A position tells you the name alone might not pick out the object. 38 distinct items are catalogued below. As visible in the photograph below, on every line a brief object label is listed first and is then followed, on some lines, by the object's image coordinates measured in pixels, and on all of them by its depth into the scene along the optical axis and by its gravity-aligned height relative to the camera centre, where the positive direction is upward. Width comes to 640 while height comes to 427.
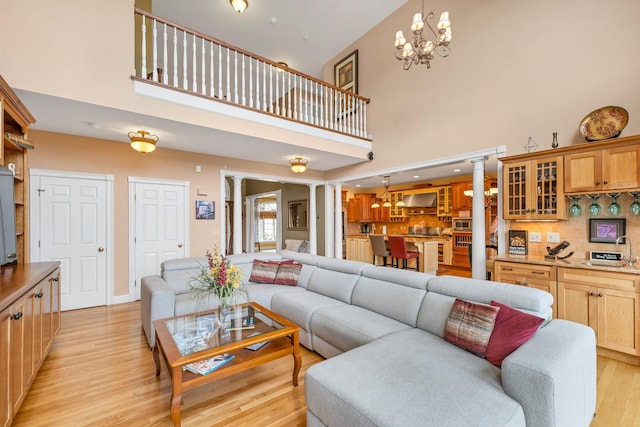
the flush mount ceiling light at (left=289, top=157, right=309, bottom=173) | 5.10 +0.92
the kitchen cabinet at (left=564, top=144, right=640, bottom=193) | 2.70 +0.43
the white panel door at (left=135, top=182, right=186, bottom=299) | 4.74 -0.15
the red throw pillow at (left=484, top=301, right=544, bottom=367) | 1.63 -0.71
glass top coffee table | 1.75 -0.92
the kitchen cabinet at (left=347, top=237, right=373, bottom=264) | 8.16 -1.03
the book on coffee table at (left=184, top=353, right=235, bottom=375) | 1.86 -1.01
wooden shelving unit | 2.72 +0.58
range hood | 8.17 +0.42
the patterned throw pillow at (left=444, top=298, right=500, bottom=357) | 1.81 -0.75
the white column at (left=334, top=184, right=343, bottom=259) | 7.05 -0.34
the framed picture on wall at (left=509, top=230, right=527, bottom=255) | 3.60 -0.37
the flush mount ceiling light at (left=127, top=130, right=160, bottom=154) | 3.72 +1.00
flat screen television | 2.34 -0.01
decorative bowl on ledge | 2.87 +0.94
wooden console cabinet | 1.57 -0.75
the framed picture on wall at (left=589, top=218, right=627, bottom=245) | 2.97 -0.18
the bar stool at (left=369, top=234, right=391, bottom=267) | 7.01 -0.78
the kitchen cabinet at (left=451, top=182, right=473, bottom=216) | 7.34 +0.41
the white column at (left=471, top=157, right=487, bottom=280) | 4.03 -0.16
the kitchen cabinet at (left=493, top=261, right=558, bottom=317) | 2.98 -0.69
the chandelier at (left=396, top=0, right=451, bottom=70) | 2.68 +1.78
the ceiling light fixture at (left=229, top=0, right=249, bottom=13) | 3.71 +2.80
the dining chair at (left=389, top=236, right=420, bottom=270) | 6.54 -0.82
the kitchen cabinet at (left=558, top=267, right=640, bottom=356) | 2.50 -0.86
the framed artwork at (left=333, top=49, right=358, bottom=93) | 6.29 +3.31
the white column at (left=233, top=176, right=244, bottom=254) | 5.88 -0.05
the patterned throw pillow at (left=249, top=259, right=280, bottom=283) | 3.89 -0.78
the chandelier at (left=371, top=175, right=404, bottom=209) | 8.70 +0.42
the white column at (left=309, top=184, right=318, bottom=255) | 7.34 -0.26
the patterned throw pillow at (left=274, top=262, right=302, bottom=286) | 3.81 -0.80
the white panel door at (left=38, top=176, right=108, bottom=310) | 4.07 -0.26
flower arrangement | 2.35 -0.53
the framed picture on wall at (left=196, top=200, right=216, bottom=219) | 5.34 +0.12
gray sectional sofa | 1.30 -0.88
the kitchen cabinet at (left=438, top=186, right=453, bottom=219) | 7.84 +0.31
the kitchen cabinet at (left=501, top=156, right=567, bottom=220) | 3.20 +0.29
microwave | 7.37 -0.27
